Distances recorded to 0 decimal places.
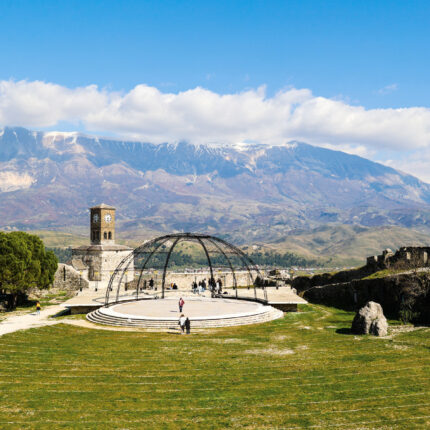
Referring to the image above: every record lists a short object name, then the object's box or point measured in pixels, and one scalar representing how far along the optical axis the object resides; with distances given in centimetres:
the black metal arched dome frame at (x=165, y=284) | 5097
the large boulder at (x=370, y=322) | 3506
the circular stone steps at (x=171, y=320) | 4094
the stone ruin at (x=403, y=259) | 5331
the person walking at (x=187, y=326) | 3775
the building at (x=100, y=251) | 9644
